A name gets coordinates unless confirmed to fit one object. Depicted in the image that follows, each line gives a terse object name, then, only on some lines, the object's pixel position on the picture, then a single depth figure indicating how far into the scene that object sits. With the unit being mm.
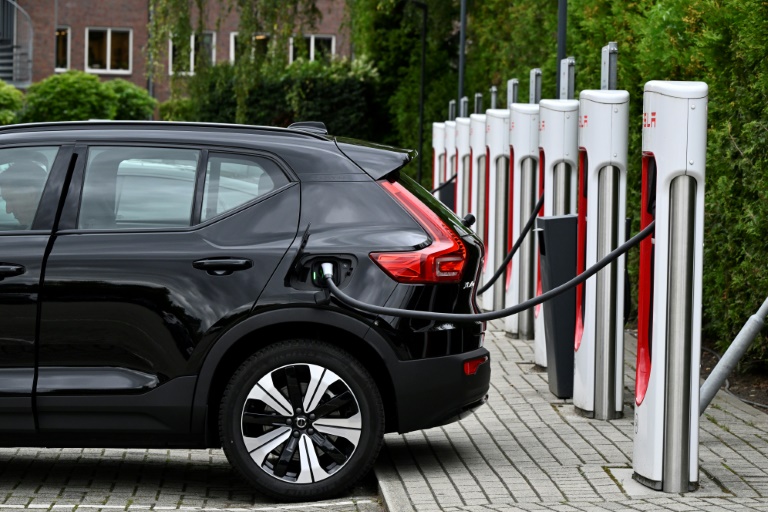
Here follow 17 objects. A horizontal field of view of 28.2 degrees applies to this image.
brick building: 59906
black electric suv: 6723
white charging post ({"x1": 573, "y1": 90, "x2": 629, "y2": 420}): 8742
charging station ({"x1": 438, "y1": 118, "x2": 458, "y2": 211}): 19906
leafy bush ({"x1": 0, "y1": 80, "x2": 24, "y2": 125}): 34656
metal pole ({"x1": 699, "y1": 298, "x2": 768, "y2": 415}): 7488
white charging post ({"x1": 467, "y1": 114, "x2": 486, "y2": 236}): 16359
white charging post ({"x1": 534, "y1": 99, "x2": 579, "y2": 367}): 10804
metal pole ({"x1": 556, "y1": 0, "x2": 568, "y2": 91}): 12844
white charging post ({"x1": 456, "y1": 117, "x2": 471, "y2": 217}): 18094
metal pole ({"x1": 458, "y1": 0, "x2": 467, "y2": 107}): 27719
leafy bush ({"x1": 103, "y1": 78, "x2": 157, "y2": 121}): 41438
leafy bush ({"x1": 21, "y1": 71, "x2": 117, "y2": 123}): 38438
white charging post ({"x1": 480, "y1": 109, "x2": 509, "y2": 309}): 14617
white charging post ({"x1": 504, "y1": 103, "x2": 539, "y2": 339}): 12664
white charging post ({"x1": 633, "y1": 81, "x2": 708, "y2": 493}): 6648
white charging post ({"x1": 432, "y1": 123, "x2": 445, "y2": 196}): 22766
